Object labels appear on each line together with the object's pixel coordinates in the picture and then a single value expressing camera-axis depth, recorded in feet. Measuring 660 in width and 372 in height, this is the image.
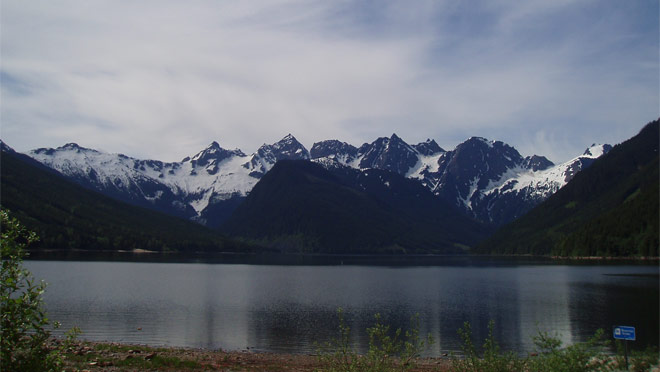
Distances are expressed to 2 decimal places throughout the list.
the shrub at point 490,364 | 78.95
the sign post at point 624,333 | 90.33
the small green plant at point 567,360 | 73.92
